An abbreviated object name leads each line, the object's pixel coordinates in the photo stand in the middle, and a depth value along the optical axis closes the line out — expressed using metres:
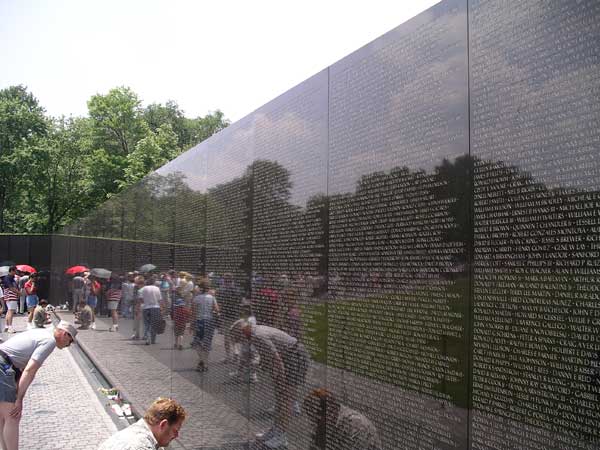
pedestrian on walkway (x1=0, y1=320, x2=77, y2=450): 6.39
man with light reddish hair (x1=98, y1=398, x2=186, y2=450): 3.97
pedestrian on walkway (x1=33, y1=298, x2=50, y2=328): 10.10
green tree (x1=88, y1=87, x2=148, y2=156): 49.56
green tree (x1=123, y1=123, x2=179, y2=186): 43.19
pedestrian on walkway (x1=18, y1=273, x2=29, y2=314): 29.28
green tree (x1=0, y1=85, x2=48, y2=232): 48.72
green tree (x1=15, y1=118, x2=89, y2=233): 49.03
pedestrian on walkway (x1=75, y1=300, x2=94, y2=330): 16.98
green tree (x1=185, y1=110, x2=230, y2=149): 66.62
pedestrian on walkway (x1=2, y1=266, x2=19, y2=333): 21.34
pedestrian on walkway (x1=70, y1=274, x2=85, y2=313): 19.08
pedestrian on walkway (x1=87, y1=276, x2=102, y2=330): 16.12
